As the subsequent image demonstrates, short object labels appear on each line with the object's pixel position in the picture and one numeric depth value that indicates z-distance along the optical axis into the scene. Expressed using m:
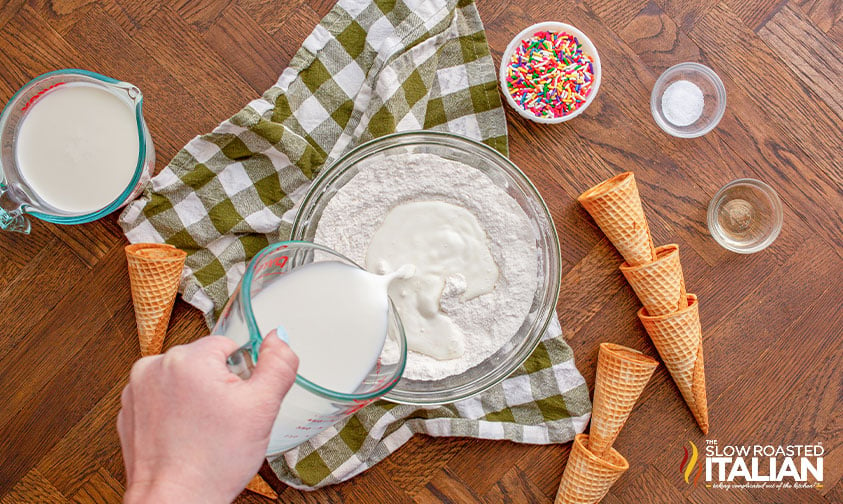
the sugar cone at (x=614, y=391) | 0.75
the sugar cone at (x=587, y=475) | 0.75
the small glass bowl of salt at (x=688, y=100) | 0.78
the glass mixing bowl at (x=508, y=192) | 0.74
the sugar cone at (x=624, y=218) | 0.75
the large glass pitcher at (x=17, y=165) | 0.73
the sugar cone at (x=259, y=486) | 0.76
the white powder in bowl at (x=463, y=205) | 0.74
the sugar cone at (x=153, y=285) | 0.74
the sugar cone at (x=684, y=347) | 0.75
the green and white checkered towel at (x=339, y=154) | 0.76
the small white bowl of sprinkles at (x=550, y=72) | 0.77
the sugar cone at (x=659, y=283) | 0.75
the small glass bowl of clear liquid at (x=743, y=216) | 0.78
